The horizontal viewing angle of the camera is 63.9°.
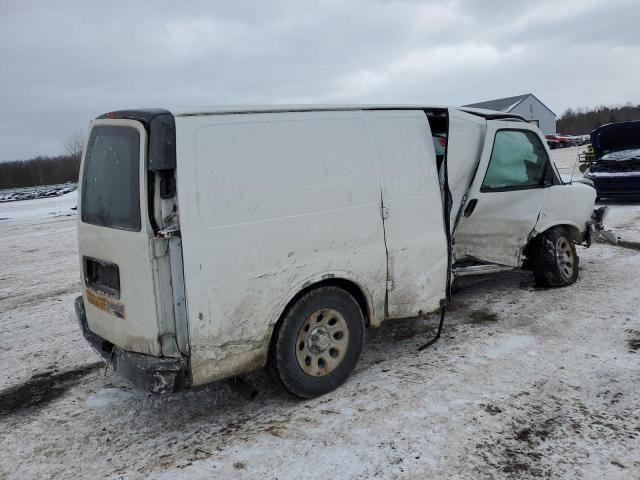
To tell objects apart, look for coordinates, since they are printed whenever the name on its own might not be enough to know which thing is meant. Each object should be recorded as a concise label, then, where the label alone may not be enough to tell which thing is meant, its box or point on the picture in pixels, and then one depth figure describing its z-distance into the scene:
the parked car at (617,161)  11.43
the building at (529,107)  58.21
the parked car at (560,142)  45.78
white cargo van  3.15
